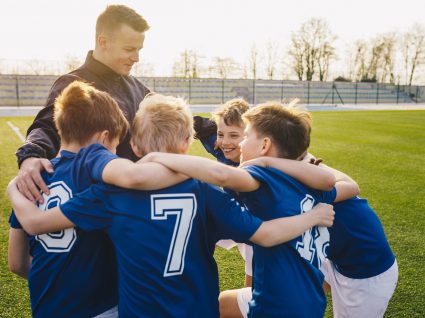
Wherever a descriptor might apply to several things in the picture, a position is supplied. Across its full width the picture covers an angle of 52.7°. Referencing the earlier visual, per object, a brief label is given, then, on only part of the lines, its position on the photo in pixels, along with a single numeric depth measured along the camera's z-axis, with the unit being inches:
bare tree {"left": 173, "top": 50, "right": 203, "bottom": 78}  2280.0
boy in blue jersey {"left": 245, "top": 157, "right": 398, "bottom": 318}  96.0
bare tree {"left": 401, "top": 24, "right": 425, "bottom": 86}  2704.2
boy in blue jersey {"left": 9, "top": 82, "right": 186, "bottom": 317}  73.3
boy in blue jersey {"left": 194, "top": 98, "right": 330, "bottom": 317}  130.6
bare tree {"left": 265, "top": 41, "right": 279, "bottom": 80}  2704.2
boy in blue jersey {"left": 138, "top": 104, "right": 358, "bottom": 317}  75.3
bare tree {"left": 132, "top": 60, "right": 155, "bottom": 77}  2066.9
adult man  111.3
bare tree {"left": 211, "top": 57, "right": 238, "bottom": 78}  2415.1
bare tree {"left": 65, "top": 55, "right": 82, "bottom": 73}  1935.3
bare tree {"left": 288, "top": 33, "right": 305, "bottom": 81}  2650.1
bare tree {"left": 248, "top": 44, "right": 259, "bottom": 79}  2669.8
